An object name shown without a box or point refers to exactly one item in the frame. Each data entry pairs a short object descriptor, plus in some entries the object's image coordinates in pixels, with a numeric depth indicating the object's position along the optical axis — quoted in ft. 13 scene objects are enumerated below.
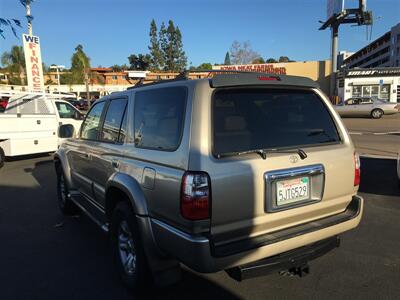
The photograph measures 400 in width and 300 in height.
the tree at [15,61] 192.44
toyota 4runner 8.47
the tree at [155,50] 276.41
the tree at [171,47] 278.67
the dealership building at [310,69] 160.15
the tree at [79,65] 176.65
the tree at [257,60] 211.08
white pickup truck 34.45
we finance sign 53.01
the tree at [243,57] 208.03
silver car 81.05
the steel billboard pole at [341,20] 147.74
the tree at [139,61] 295.77
